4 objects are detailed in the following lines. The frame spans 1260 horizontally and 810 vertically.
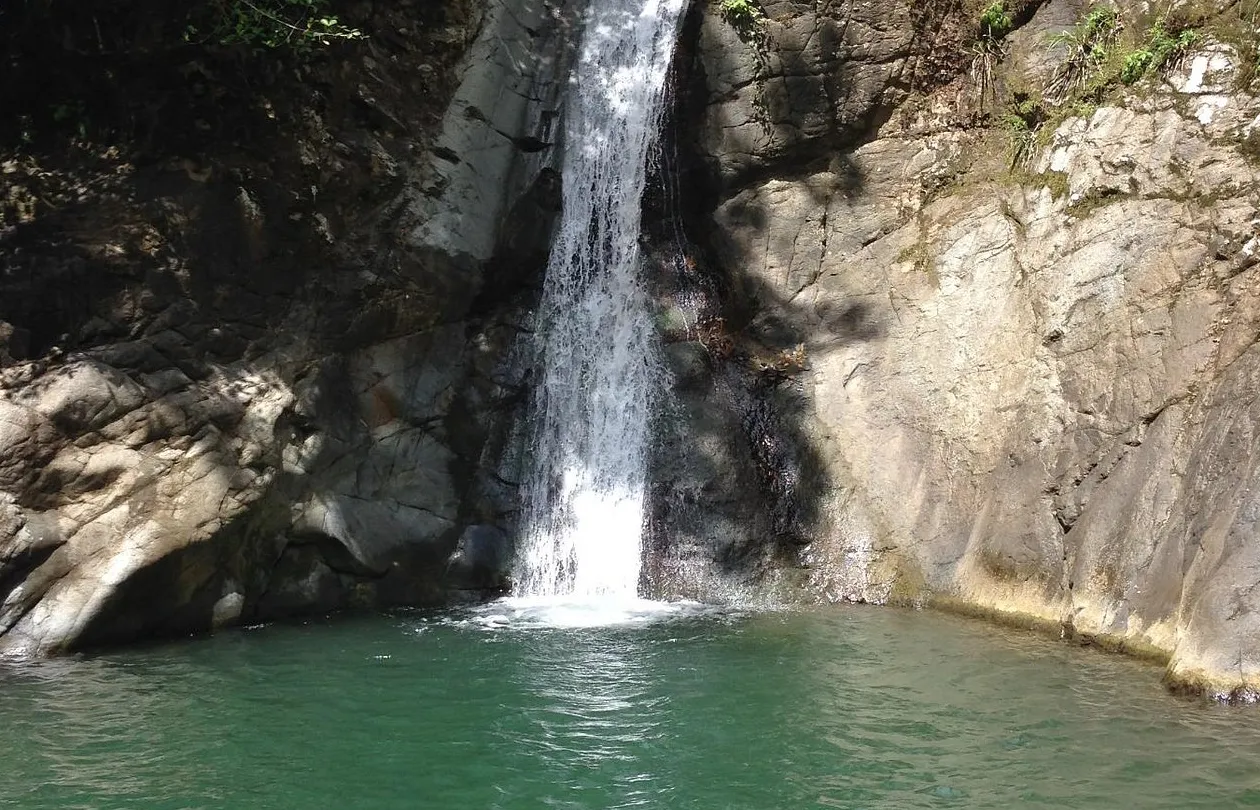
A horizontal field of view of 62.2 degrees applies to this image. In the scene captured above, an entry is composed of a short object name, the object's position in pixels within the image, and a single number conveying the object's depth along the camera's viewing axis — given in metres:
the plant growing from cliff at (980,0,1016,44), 12.87
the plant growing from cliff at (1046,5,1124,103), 11.51
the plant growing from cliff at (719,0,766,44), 13.31
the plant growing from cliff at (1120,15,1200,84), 10.55
